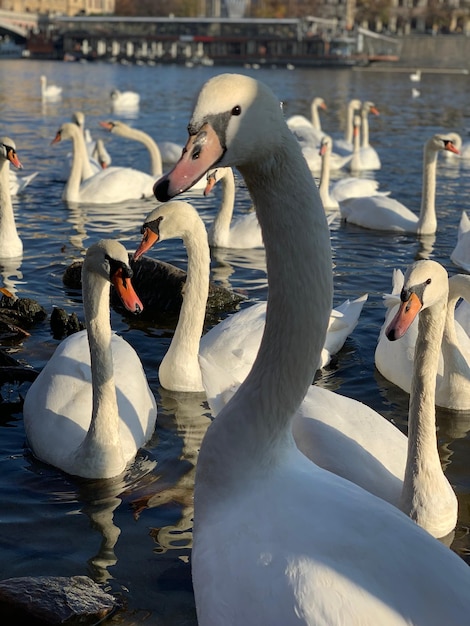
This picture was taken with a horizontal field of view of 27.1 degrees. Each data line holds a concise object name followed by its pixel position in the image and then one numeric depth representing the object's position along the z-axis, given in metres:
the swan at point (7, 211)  9.88
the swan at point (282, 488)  2.54
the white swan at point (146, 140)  16.61
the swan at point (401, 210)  12.05
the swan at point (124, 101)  32.75
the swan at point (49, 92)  34.66
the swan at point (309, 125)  22.61
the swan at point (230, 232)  11.21
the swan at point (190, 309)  6.61
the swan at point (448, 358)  6.11
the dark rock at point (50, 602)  4.02
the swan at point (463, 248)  10.29
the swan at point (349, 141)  21.56
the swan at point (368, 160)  18.85
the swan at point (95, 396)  5.23
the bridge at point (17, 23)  112.88
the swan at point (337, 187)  13.88
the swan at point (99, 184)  14.22
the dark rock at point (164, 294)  8.56
